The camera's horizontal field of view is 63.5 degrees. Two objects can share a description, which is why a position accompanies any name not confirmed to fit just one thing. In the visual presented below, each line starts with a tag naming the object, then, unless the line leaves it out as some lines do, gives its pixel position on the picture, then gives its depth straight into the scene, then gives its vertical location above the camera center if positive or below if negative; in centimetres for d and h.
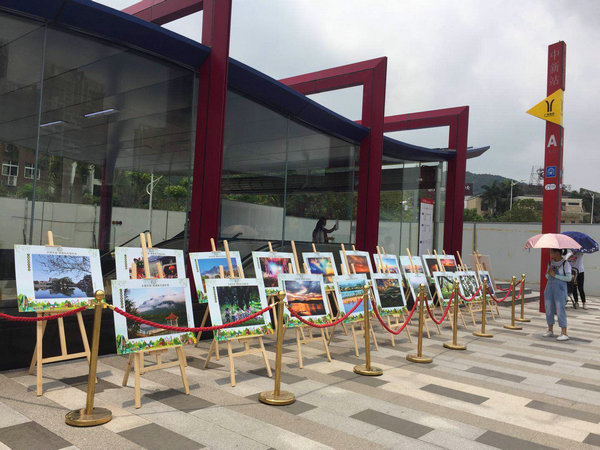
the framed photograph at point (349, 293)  724 -89
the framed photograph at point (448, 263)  1226 -57
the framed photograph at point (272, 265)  782 -57
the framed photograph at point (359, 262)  959 -52
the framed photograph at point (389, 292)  820 -95
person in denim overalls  923 -82
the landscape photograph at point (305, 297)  673 -90
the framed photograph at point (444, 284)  983 -92
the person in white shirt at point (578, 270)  1486 -70
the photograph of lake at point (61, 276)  539 -64
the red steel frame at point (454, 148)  1606 +302
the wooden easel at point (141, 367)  471 -149
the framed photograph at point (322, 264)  860 -55
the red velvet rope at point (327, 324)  595 -113
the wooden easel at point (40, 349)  498 -141
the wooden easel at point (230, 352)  556 -151
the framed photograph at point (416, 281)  947 -84
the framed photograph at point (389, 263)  1009 -54
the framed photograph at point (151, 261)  612 -48
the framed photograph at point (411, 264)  1047 -55
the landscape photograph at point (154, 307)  509 -90
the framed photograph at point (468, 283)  1080 -95
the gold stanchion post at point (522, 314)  1125 -166
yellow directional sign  1346 +386
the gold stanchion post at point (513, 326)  1062 -182
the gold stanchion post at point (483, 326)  955 -167
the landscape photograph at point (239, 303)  588 -91
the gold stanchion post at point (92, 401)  422 -159
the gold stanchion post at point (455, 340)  816 -171
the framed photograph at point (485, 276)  1204 -90
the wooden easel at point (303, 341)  650 -155
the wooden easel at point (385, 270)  870 -67
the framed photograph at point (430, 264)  1143 -59
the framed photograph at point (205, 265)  709 -55
